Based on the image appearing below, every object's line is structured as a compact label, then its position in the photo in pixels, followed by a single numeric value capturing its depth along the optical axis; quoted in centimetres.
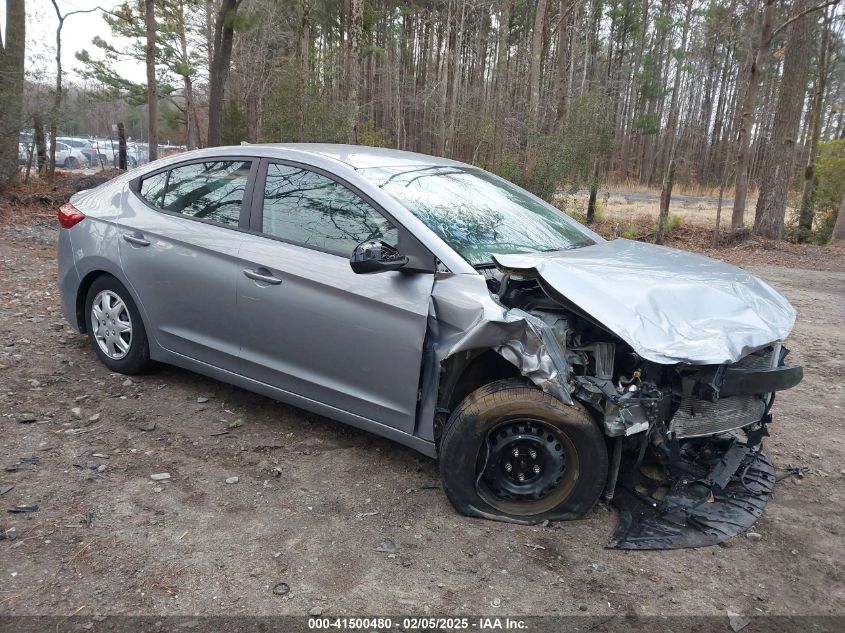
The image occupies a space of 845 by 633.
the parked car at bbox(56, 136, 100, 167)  2860
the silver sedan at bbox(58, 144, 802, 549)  298
